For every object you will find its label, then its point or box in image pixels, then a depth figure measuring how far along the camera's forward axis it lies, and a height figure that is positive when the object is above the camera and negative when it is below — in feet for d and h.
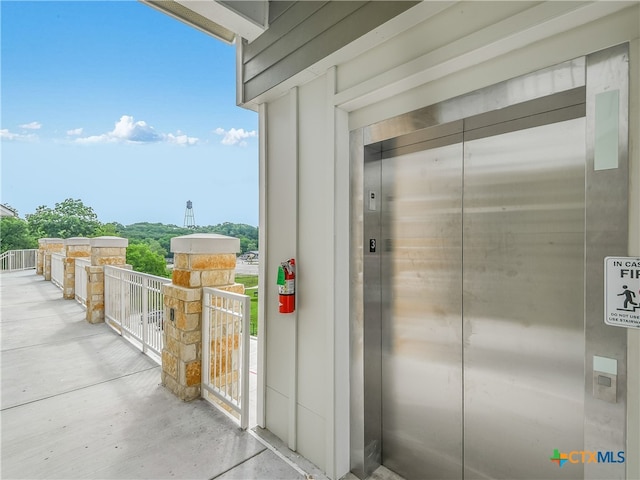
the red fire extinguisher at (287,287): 6.97 -1.20
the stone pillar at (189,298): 9.23 -1.98
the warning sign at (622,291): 3.41 -0.65
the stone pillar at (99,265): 17.21 -1.78
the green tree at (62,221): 62.80 +3.16
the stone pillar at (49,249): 32.07 -1.47
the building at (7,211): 49.28 +4.16
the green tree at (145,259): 39.32 -3.09
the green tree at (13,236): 54.75 -0.11
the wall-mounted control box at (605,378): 3.56 -1.71
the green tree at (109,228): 62.11 +1.60
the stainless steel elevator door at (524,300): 4.54 -1.06
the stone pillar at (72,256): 22.80 -1.56
